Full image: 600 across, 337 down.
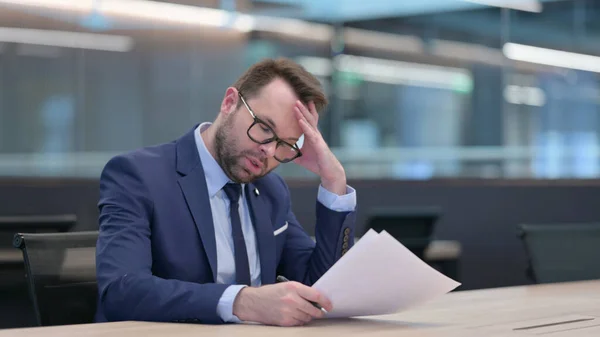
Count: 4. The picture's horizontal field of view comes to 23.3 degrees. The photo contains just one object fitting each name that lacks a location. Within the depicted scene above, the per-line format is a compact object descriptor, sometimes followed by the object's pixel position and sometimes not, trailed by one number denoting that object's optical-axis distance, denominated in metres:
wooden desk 2.44
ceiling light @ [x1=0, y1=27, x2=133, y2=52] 6.41
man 2.64
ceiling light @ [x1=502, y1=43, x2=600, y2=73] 8.04
